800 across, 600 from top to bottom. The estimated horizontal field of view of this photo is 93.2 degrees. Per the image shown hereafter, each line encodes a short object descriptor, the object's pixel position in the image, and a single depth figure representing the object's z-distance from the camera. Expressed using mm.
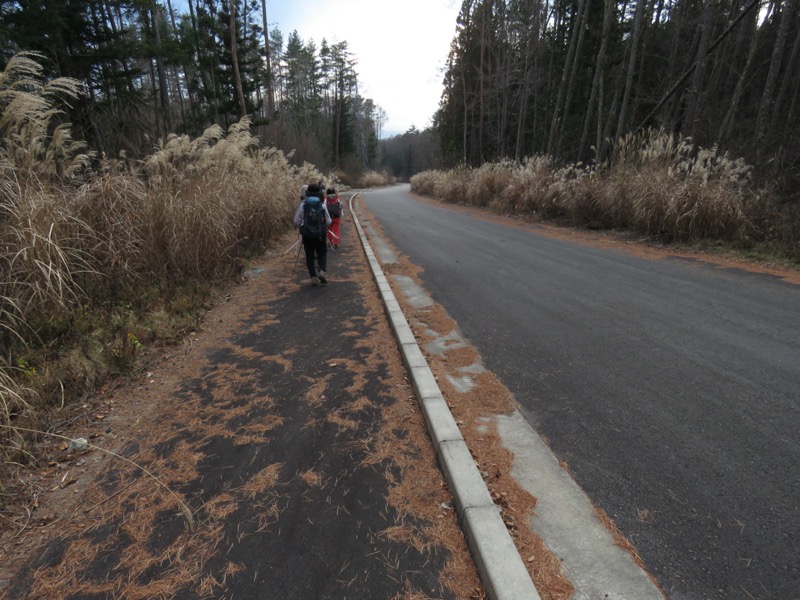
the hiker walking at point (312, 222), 6391
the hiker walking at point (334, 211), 9016
